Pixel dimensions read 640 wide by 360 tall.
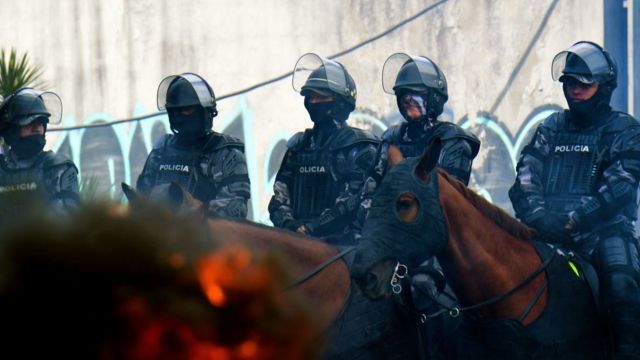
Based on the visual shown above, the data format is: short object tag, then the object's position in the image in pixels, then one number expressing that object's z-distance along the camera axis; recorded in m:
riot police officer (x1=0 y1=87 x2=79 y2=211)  16.69
